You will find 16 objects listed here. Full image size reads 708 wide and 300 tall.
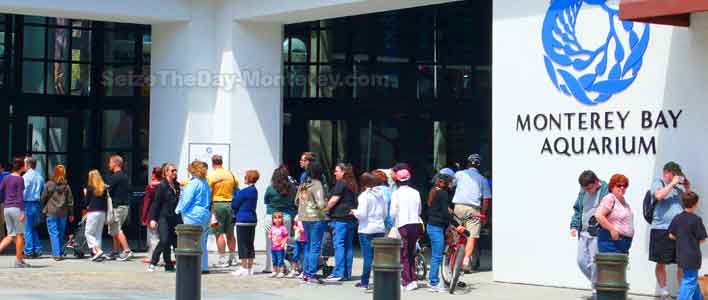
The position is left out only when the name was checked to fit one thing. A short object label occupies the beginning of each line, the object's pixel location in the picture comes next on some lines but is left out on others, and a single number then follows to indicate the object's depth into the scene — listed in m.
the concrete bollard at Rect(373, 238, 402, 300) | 10.95
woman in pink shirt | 13.95
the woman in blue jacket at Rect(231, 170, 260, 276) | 17.25
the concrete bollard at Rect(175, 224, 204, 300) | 11.09
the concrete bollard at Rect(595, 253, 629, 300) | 8.94
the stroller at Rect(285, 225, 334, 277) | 16.77
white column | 21.23
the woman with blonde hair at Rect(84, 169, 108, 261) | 19.28
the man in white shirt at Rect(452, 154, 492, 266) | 17.67
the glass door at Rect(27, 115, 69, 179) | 24.11
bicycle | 15.45
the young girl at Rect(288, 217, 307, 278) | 17.13
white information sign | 20.30
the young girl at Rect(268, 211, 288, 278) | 16.98
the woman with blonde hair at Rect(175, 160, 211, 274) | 16.98
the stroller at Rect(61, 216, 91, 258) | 19.92
